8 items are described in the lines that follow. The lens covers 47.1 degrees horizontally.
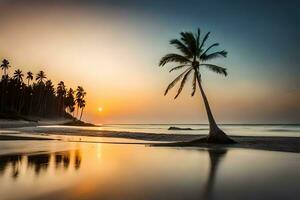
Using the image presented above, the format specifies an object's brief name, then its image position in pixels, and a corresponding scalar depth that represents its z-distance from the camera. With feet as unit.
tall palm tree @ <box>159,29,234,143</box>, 107.55
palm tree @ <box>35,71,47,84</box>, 459.32
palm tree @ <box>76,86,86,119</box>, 545.03
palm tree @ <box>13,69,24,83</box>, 421.96
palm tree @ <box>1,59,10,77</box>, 399.67
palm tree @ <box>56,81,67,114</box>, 512.63
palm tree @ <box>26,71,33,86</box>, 445.78
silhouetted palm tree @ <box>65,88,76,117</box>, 538.88
